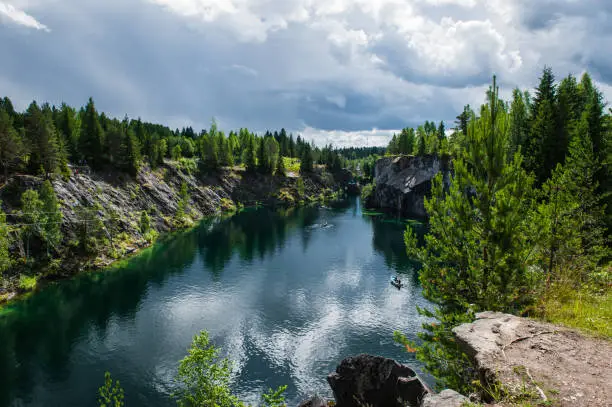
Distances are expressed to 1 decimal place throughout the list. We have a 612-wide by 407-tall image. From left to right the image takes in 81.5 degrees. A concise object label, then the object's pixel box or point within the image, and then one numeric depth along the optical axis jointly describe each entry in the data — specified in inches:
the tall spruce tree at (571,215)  770.2
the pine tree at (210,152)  5871.1
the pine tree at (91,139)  3597.4
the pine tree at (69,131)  3516.2
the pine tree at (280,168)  6663.9
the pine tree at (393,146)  6737.2
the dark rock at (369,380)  1027.9
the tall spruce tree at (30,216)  2266.2
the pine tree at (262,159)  6456.7
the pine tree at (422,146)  5290.4
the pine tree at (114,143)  3816.4
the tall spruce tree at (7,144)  2423.7
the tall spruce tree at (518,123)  1921.3
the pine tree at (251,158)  6392.7
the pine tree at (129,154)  3907.5
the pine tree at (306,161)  7224.4
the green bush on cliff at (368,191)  6392.7
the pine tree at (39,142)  2696.9
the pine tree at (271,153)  6510.8
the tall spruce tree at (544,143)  1614.2
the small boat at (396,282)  2257.3
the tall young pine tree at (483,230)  548.4
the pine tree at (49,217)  2332.7
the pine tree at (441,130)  5876.5
